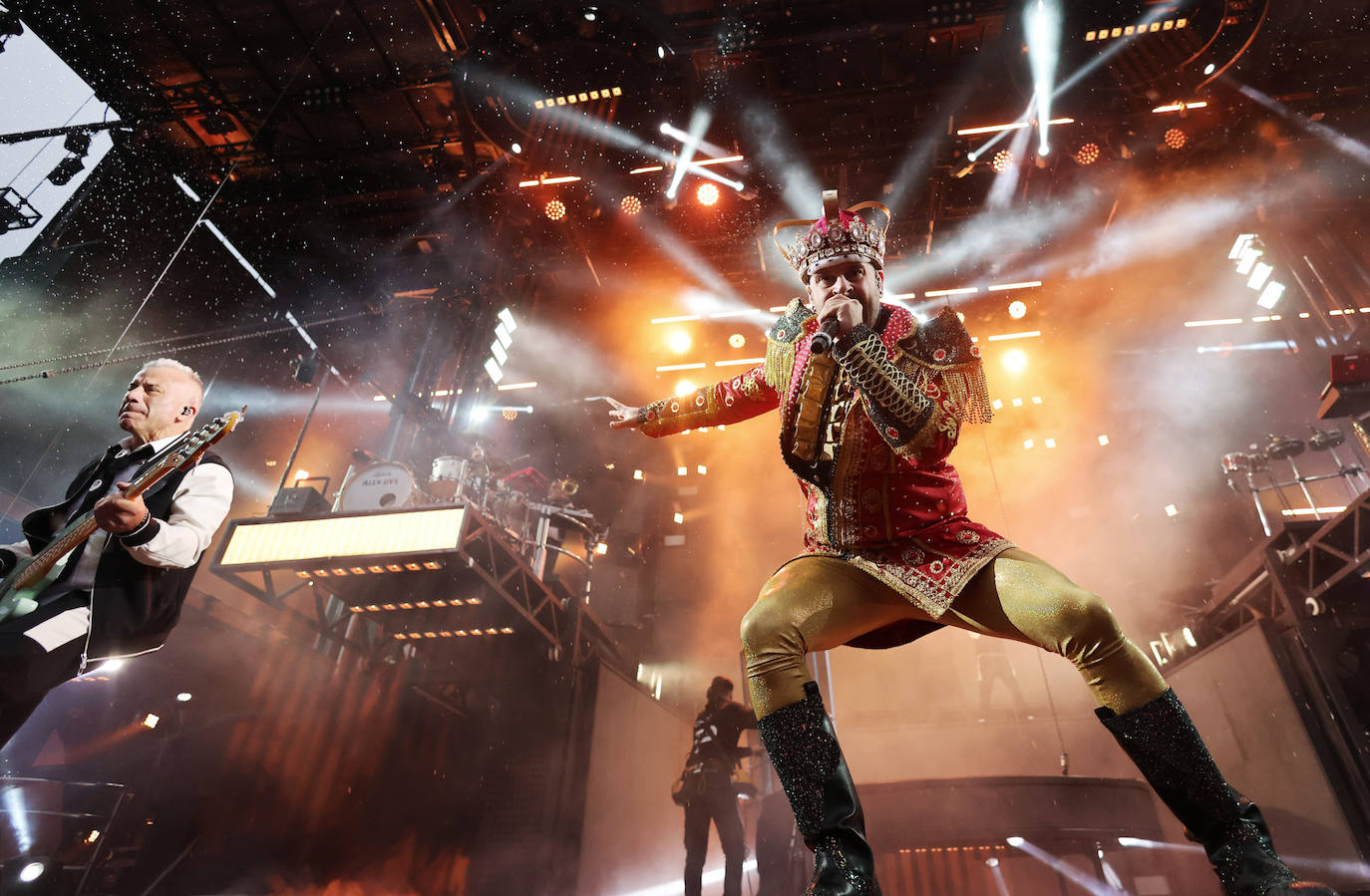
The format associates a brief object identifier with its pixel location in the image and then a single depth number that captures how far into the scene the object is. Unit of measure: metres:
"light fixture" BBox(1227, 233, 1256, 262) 9.66
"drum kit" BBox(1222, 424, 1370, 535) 8.18
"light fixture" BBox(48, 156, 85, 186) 9.35
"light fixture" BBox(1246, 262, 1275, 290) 9.56
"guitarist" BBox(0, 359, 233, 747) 2.36
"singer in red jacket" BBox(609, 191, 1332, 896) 1.49
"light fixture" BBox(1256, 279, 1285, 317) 9.38
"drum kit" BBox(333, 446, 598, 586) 7.21
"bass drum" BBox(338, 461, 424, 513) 7.11
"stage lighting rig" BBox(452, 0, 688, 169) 6.73
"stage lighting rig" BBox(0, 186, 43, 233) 9.02
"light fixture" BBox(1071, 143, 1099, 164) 8.37
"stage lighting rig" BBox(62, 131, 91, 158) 9.34
